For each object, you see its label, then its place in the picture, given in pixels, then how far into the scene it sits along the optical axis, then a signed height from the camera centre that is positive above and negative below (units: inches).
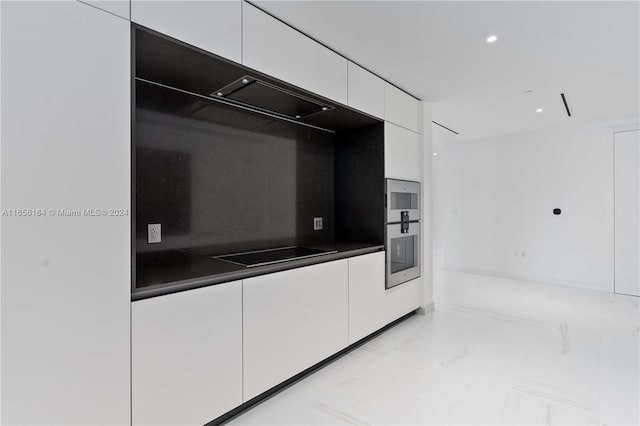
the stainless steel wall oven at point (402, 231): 124.6 -6.3
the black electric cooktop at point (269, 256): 80.9 -11.1
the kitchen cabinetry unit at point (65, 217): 44.9 -0.1
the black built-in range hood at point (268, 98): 83.0 +33.5
